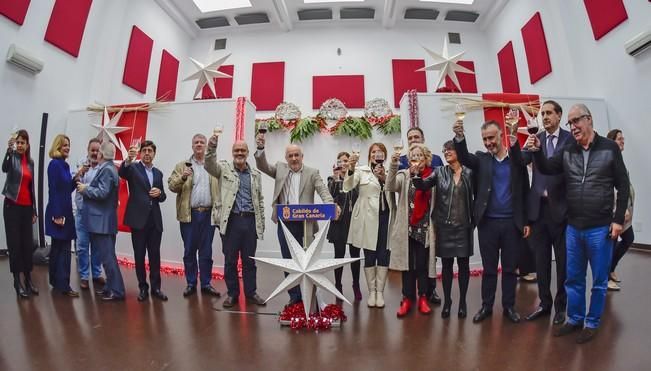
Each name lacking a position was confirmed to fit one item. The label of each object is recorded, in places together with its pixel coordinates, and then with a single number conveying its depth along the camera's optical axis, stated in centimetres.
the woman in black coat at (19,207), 308
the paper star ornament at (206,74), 545
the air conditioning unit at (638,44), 476
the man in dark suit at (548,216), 250
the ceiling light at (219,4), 803
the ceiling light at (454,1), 796
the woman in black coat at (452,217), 261
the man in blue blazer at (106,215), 309
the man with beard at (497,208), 252
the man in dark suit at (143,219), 316
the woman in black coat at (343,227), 324
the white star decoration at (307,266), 249
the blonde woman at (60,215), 326
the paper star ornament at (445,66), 552
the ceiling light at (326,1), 808
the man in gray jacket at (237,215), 302
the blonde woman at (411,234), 273
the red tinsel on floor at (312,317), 247
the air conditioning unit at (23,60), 487
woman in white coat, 297
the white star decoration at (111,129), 493
